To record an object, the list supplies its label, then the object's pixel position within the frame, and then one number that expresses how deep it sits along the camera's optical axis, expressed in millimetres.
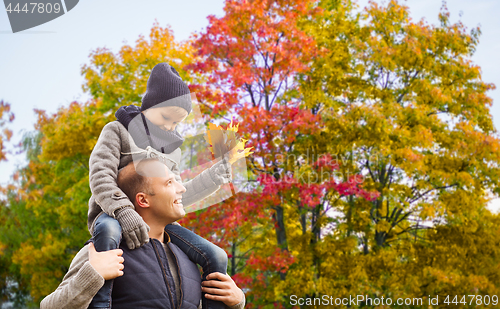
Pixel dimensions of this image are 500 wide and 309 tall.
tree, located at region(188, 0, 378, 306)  7414
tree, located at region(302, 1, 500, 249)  7977
